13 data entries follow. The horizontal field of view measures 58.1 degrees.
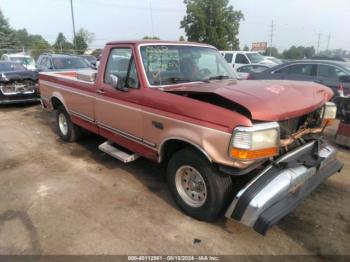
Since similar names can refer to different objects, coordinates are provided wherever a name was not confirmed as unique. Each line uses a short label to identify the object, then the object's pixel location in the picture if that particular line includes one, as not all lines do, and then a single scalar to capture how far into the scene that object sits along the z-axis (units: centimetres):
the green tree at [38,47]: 4231
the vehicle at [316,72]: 821
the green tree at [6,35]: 6099
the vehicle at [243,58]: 1558
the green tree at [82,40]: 4549
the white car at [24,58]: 1937
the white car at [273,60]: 1715
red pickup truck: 295
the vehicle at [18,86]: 993
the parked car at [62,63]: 1149
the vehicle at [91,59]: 2437
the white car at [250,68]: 1255
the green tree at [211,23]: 3488
